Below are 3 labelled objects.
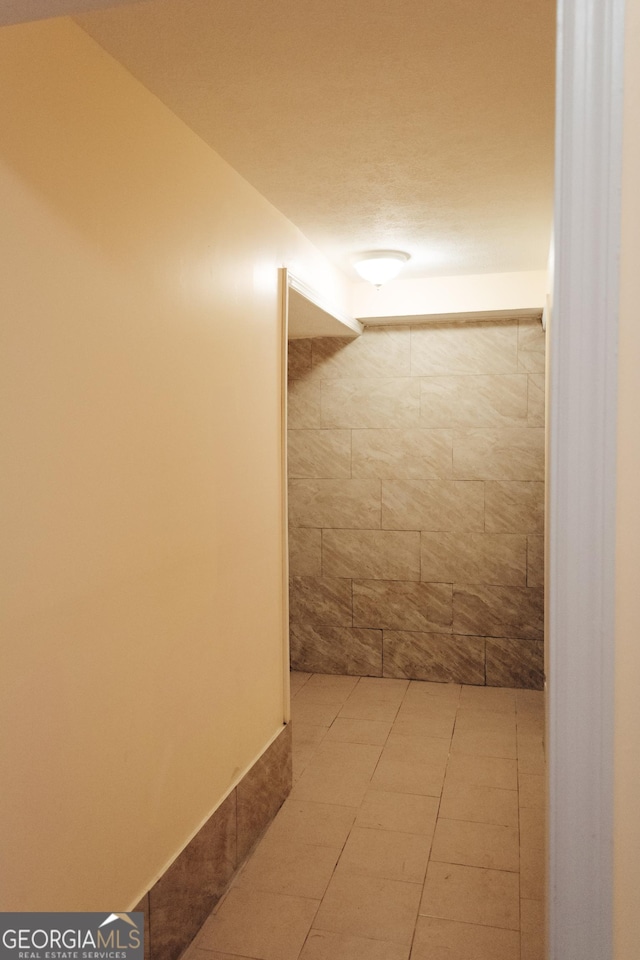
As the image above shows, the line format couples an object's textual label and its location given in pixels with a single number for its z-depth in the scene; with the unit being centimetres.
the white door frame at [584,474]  82
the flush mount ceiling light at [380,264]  402
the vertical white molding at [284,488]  336
